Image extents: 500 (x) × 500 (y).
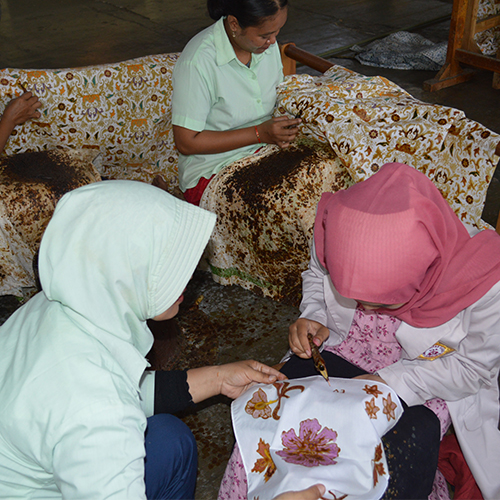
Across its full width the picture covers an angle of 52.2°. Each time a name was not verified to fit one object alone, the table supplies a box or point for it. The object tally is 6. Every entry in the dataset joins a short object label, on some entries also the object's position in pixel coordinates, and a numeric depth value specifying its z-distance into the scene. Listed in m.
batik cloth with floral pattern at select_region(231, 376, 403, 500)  1.18
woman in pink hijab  1.20
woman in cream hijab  0.95
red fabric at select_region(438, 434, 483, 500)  1.49
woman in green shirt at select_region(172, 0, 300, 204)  2.12
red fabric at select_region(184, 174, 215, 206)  2.40
